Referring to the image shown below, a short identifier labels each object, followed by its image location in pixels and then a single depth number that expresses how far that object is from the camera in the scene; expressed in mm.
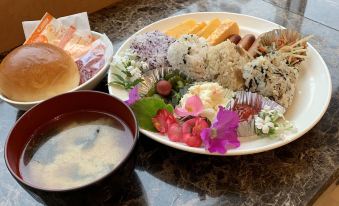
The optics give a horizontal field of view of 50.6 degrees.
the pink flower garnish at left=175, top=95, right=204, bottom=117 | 691
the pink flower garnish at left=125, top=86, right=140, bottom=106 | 710
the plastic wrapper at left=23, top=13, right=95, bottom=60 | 871
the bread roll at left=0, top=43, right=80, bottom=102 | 719
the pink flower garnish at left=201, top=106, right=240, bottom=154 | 634
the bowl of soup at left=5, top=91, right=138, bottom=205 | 520
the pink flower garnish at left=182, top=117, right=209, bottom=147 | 650
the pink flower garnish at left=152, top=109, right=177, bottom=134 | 683
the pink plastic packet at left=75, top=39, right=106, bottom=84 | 815
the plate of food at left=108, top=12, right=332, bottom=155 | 657
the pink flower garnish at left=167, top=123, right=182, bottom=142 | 665
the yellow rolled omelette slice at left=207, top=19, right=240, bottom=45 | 889
